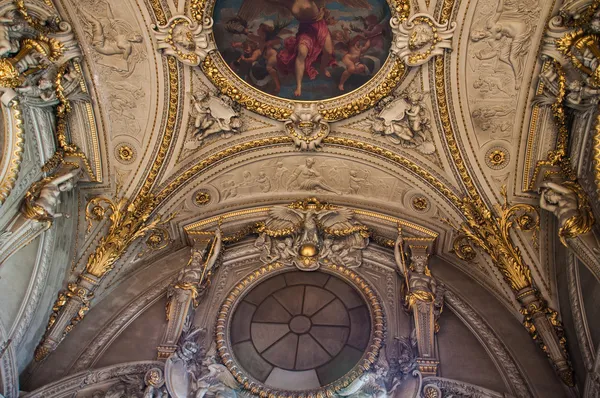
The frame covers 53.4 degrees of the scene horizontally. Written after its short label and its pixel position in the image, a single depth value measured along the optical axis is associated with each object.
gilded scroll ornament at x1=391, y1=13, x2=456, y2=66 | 9.09
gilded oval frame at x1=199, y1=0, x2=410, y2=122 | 9.71
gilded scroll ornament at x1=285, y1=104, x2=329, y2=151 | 10.12
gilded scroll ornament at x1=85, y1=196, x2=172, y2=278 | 9.30
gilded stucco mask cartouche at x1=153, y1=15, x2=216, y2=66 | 9.34
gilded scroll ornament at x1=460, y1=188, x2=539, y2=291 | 8.88
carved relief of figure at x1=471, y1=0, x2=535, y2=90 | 8.76
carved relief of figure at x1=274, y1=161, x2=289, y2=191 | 10.55
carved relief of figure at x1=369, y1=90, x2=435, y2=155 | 9.80
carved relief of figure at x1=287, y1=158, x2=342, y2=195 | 10.53
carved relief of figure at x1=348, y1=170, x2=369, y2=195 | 10.48
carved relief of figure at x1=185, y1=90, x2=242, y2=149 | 10.04
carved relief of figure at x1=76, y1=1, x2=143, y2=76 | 9.23
